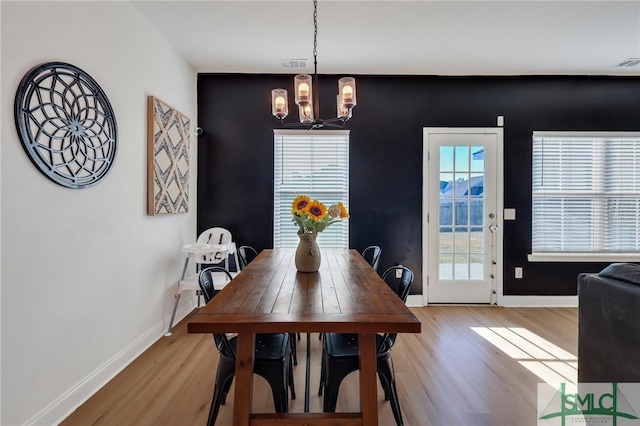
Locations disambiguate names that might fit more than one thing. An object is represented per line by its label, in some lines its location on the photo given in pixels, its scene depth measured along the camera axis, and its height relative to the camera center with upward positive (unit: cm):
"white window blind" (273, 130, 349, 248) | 386 +40
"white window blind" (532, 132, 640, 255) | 387 +23
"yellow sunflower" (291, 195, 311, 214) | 195 +3
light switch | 388 -5
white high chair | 303 -48
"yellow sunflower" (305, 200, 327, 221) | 194 -1
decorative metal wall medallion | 164 +49
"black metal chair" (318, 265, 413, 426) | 159 -76
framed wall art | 278 +48
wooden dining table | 119 -42
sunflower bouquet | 195 -3
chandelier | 214 +77
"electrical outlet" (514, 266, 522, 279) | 389 -77
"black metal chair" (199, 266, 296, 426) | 156 -78
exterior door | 388 -11
